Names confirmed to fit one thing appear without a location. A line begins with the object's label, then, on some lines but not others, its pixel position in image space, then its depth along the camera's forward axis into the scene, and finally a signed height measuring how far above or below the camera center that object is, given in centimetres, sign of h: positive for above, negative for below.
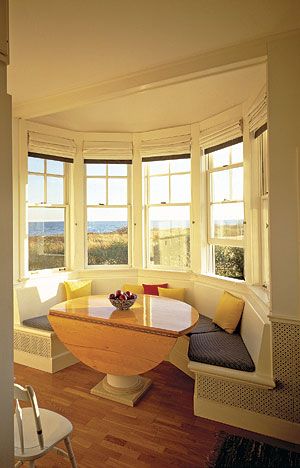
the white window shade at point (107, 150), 420 +119
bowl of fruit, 288 -56
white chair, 146 -100
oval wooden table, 241 -78
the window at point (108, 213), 430 +36
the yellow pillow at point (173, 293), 366 -63
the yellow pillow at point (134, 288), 383 -60
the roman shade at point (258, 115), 276 +113
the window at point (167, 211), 403 +37
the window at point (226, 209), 343 +33
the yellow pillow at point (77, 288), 381 -59
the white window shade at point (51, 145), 377 +118
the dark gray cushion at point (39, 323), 330 -89
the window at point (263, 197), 299 +39
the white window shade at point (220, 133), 331 +115
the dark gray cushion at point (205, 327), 303 -88
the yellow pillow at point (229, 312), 298 -72
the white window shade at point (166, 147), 391 +117
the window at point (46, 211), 386 +36
